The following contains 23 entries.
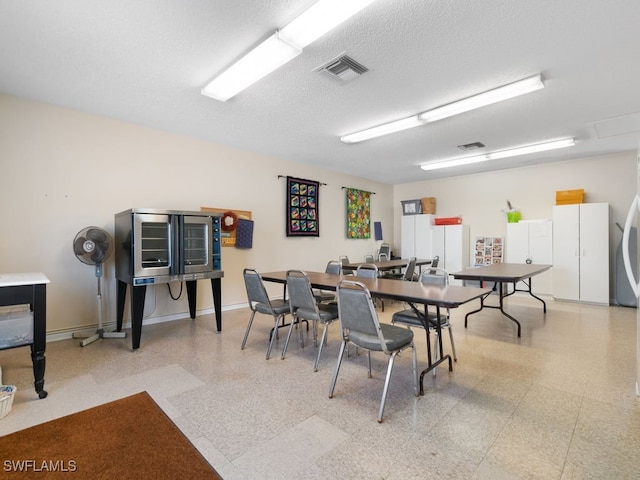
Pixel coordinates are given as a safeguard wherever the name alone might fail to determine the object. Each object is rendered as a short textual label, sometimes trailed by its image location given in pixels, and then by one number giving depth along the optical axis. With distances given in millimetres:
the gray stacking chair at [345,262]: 5861
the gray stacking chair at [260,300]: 3234
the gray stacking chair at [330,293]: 4270
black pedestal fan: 3564
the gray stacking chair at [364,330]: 2154
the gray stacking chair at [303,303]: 2906
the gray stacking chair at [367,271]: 3817
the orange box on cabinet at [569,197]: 5922
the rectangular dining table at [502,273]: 3739
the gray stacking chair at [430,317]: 2859
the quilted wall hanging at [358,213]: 7609
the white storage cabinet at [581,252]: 5621
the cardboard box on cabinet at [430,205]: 8070
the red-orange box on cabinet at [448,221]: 7585
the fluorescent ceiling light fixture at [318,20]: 2018
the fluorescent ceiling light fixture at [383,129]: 4125
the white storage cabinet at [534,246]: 6219
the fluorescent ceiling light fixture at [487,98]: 3080
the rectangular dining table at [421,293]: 2311
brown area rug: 1640
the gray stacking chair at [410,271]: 5535
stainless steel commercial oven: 3471
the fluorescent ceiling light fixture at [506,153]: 5078
